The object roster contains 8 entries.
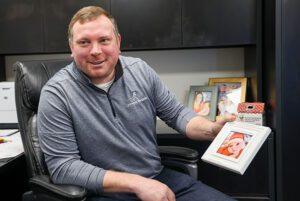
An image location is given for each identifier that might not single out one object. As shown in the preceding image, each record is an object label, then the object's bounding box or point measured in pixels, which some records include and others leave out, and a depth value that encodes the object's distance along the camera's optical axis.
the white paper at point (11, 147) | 1.41
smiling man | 1.14
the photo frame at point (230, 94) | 2.22
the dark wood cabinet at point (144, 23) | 2.08
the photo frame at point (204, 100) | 2.25
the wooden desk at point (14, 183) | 1.71
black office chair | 1.16
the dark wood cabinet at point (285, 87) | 1.86
